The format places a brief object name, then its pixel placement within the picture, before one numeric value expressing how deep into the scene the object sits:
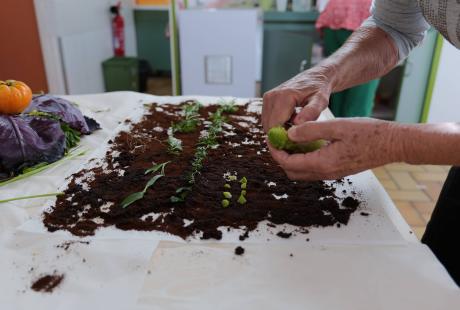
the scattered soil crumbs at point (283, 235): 0.84
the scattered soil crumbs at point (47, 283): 0.70
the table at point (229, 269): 0.68
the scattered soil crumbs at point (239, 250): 0.79
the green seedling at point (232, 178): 1.04
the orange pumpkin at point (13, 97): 1.15
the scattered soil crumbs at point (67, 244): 0.81
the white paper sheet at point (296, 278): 0.68
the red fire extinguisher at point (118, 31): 3.47
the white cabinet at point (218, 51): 2.84
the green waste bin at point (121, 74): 3.28
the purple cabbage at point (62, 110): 1.28
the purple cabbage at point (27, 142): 1.06
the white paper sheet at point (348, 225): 0.84
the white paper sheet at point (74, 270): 0.68
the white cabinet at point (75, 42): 2.66
